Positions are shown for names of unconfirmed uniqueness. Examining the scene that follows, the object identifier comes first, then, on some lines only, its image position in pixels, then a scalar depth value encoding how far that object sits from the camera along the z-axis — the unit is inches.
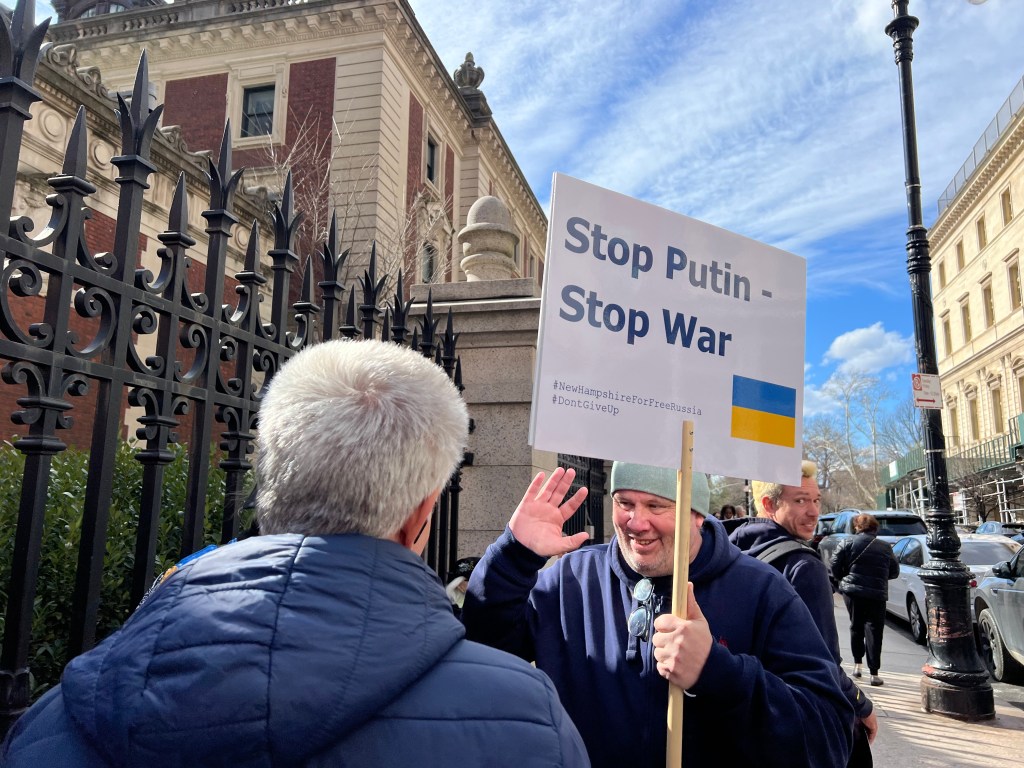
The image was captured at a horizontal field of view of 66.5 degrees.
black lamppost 287.1
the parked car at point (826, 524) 1145.1
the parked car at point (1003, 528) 905.5
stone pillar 223.5
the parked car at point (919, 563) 471.5
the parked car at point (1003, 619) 329.1
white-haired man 39.5
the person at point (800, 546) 125.5
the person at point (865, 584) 345.7
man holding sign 80.7
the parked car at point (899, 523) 916.0
